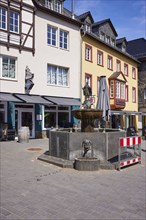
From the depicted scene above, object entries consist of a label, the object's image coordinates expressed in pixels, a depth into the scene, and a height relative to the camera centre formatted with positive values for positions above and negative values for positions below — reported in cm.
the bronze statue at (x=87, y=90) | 1172 +132
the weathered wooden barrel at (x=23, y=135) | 1561 -102
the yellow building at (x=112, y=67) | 2444 +575
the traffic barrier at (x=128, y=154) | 861 -142
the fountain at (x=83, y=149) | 839 -110
